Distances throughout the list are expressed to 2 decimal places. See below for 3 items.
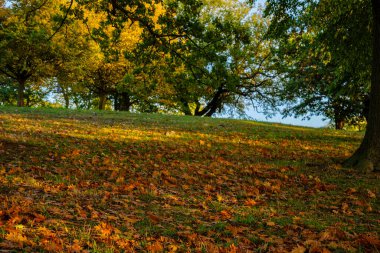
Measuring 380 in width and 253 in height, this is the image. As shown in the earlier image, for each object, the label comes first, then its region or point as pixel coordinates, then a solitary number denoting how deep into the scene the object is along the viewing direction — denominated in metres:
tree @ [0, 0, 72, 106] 28.14
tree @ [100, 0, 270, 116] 9.66
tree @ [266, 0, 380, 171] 13.23
